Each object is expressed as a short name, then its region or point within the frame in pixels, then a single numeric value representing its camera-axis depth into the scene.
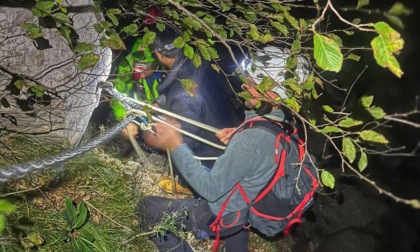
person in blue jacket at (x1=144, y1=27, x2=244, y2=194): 3.59
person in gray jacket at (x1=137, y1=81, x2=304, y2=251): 2.90
